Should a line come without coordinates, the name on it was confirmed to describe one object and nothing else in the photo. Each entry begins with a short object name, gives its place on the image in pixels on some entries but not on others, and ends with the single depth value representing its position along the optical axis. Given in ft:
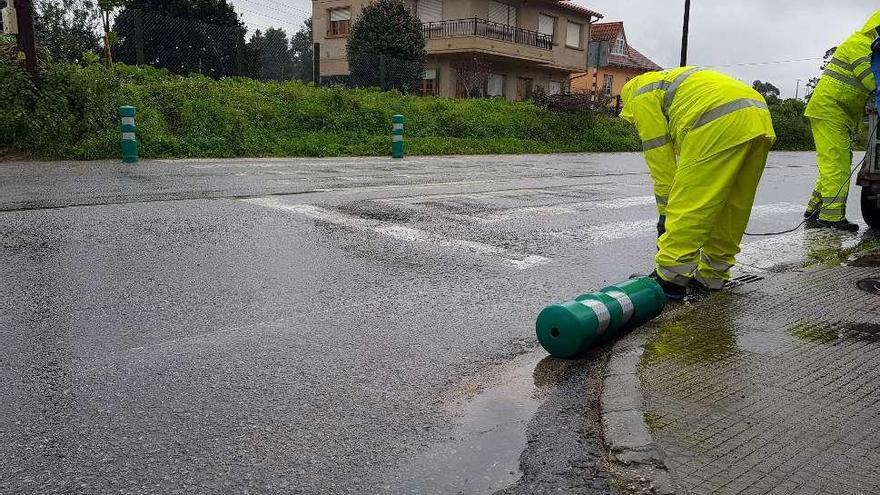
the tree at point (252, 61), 75.76
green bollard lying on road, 11.89
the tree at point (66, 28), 73.44
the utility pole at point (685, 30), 88.12
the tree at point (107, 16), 54.60
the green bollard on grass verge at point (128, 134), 40.93
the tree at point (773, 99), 118.21
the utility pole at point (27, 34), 41.43
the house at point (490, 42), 113.80
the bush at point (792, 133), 97.96
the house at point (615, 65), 161.07
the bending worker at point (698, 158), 14.90
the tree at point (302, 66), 85.94
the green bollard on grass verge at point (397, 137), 53.16
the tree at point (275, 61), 80.60
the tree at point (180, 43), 63.67
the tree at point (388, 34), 93.04
